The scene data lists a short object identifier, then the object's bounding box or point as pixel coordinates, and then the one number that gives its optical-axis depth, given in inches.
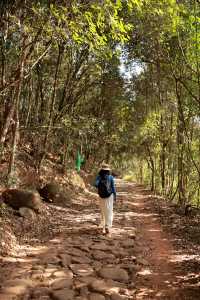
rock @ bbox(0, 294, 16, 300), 236.5
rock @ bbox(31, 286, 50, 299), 244.3
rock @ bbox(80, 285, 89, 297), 253.9
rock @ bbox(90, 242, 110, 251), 368.5
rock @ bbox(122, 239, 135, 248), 389.7
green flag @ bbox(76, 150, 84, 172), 1001.8
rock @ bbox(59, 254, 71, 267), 314.6
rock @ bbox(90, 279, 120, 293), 263.4
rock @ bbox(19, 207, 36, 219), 430.2
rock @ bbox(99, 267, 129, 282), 289.3
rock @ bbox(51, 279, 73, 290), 260.5
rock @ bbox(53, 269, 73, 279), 283.5
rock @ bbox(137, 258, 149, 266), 331.6
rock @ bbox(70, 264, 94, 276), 296.7
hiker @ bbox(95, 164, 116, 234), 421.4
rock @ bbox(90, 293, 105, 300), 248.2
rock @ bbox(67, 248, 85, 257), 345.1
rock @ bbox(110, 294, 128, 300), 249.7
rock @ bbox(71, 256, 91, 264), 325.2
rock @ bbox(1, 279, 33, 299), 247.3
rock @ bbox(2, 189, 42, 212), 443.7
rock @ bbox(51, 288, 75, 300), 243.4
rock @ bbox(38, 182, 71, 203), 601.3
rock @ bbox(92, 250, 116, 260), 341.4
